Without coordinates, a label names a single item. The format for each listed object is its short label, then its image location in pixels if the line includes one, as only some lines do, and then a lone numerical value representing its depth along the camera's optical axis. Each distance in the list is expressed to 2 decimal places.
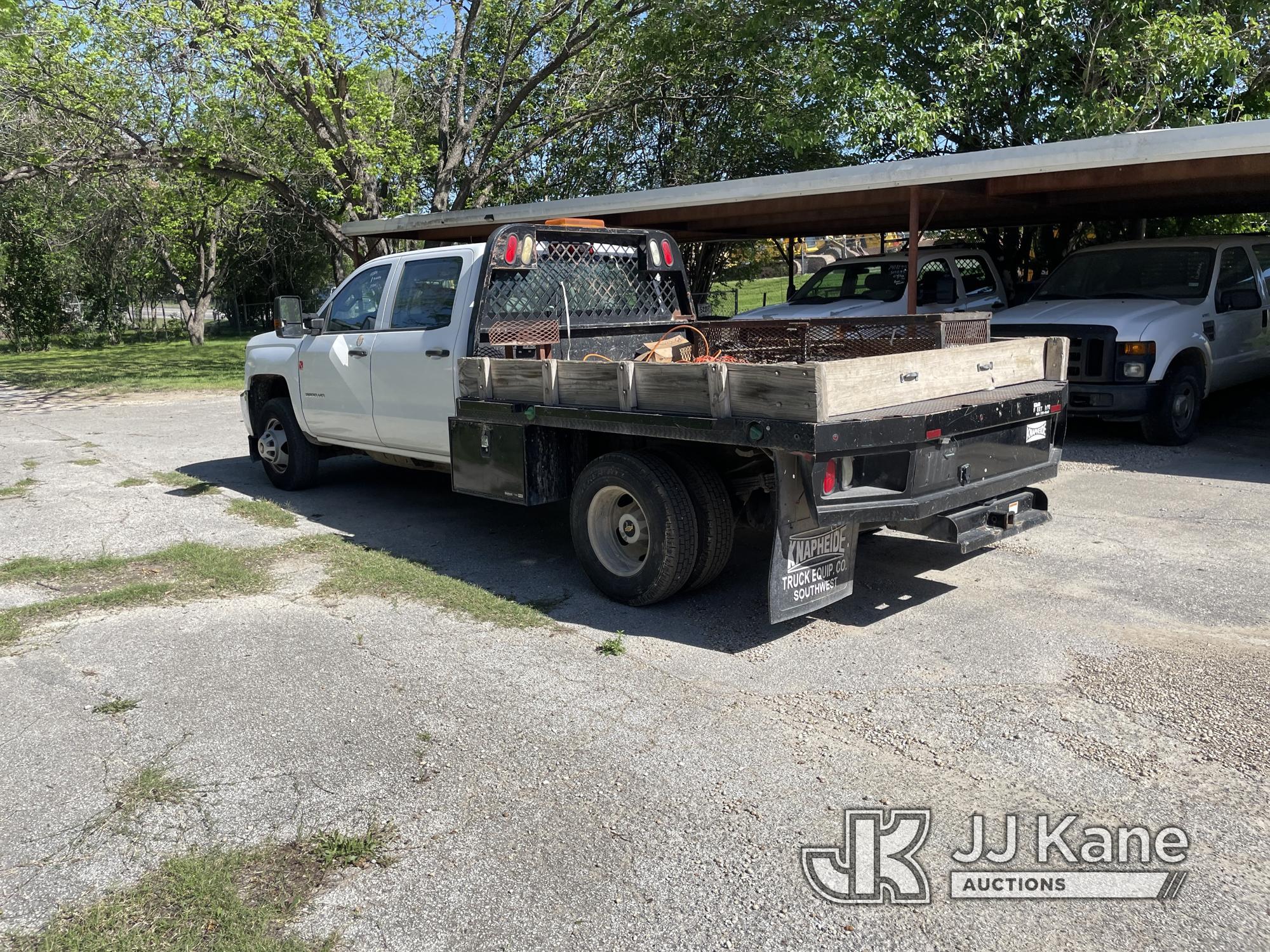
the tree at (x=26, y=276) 31.55
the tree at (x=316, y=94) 16.22
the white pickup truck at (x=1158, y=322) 9.73
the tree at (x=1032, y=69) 12.53
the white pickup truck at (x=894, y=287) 12.53
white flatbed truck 4.80
